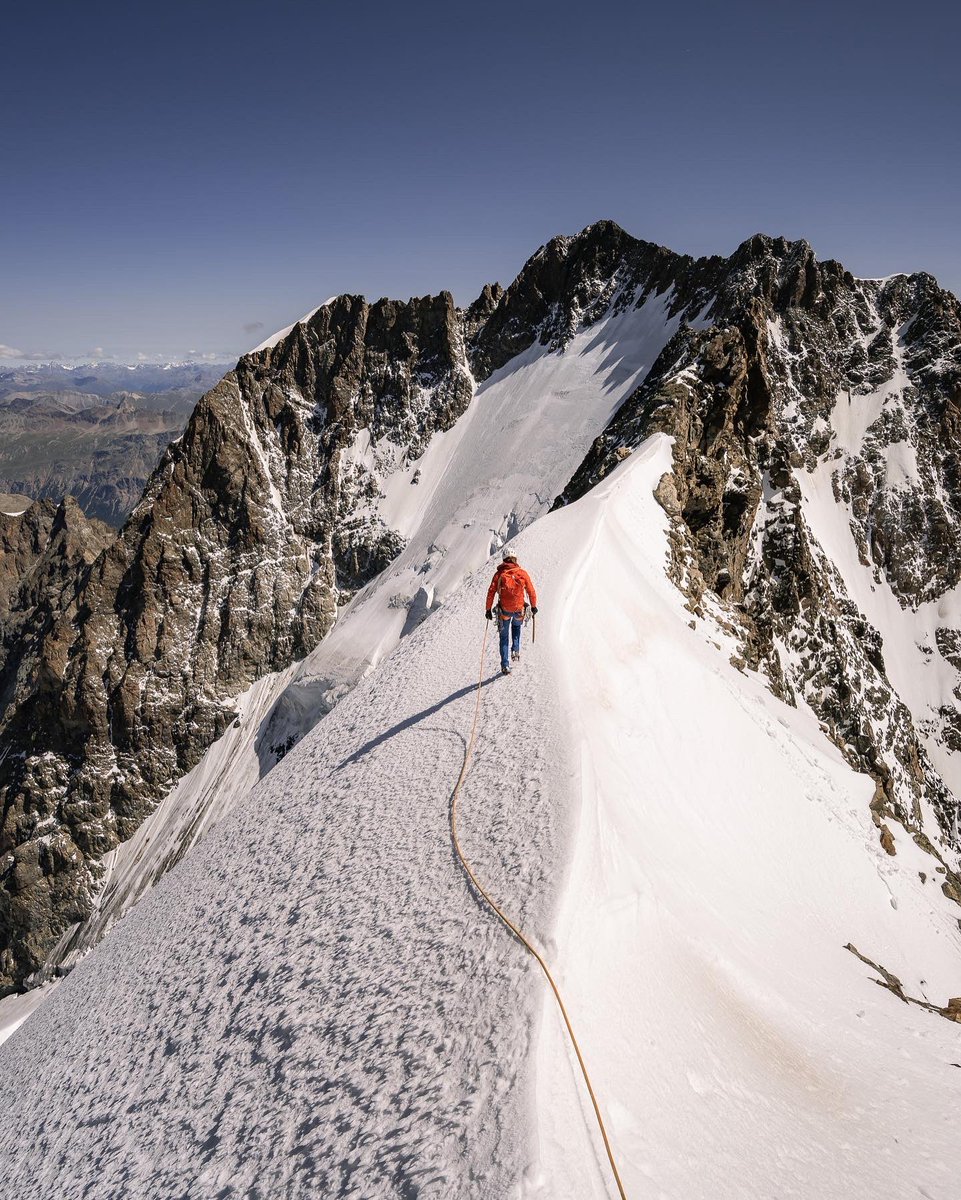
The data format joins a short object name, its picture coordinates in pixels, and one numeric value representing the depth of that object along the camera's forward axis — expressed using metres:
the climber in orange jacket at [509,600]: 9.51
